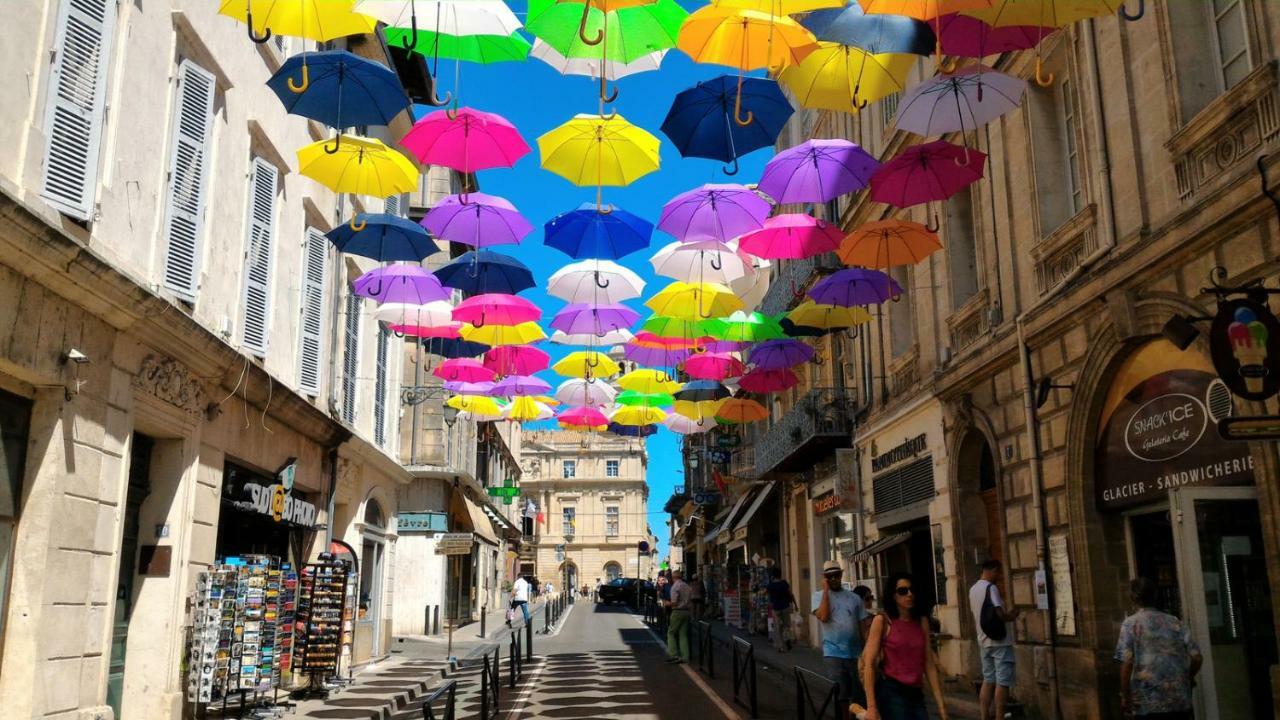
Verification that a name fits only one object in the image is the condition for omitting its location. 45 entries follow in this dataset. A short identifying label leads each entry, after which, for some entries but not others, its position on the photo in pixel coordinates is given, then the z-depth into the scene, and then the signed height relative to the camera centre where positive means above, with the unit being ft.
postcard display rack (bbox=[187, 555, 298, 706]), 37.93 -1.57
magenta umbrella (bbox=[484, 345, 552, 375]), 61.00 +13.10
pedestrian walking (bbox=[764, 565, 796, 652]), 72.02 -1.38
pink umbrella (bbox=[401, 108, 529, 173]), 36.11 +15.30
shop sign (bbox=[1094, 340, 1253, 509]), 30.32 +4.63
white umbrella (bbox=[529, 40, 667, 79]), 33.35 +16.52
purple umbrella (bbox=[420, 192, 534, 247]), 43.16 +15.00
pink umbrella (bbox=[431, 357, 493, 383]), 63.31 +12.85
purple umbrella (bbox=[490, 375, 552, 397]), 64.19 +12.14
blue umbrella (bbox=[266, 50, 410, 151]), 32.68 +15.62
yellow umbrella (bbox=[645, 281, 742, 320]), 50.60 +13.58
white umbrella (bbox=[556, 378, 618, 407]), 71.10 +12.89
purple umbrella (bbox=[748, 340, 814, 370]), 58.85 +12.75
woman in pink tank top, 22.77 -1.79
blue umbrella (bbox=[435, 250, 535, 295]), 48.57 +14.42
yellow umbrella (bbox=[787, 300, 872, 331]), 52.11 +13.15
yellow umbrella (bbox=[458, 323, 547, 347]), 55.21 +13.10
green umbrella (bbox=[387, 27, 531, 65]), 30.76 +15.76
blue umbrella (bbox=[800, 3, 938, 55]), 28.37 +14.79
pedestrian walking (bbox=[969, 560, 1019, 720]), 35.58 -1.92
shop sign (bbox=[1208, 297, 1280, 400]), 24.95 +5.47
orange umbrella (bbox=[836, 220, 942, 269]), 42.62 +13.72
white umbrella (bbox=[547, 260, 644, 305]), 50.39 +14.40
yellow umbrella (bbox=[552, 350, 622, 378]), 62.90 +13.13
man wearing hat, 34.40 -1.50
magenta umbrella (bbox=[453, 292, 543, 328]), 49.88 +13.03
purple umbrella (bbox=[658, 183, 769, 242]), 41.75 +14.65
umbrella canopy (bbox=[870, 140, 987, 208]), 36.40 +14.12
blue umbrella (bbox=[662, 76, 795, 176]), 34.78 +15.47
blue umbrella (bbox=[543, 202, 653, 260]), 44.29 +14.80
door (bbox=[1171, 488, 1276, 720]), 28.09 -0.49
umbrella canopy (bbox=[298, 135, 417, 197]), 37.96 +15.09
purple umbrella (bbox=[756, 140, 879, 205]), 38.19 +14.90
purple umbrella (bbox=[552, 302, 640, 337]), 53.93 +13.65
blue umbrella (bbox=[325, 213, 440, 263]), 43.93 +14.58
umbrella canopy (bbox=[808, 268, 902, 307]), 48.32 +13.55
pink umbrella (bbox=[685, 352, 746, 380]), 62.39 +12.88
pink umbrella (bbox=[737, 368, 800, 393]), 62.54 +11.99
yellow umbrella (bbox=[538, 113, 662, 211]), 36.94 +15.31
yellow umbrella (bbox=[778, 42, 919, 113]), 32.42 +15.59
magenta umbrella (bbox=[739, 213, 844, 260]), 42.27 +13.89
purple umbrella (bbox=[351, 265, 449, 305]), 50.11 +14.27
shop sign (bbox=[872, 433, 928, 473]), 56.49 +7.32
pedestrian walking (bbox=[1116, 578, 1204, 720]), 24.16 -1.94
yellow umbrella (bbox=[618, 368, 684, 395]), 68.23 +13.10
